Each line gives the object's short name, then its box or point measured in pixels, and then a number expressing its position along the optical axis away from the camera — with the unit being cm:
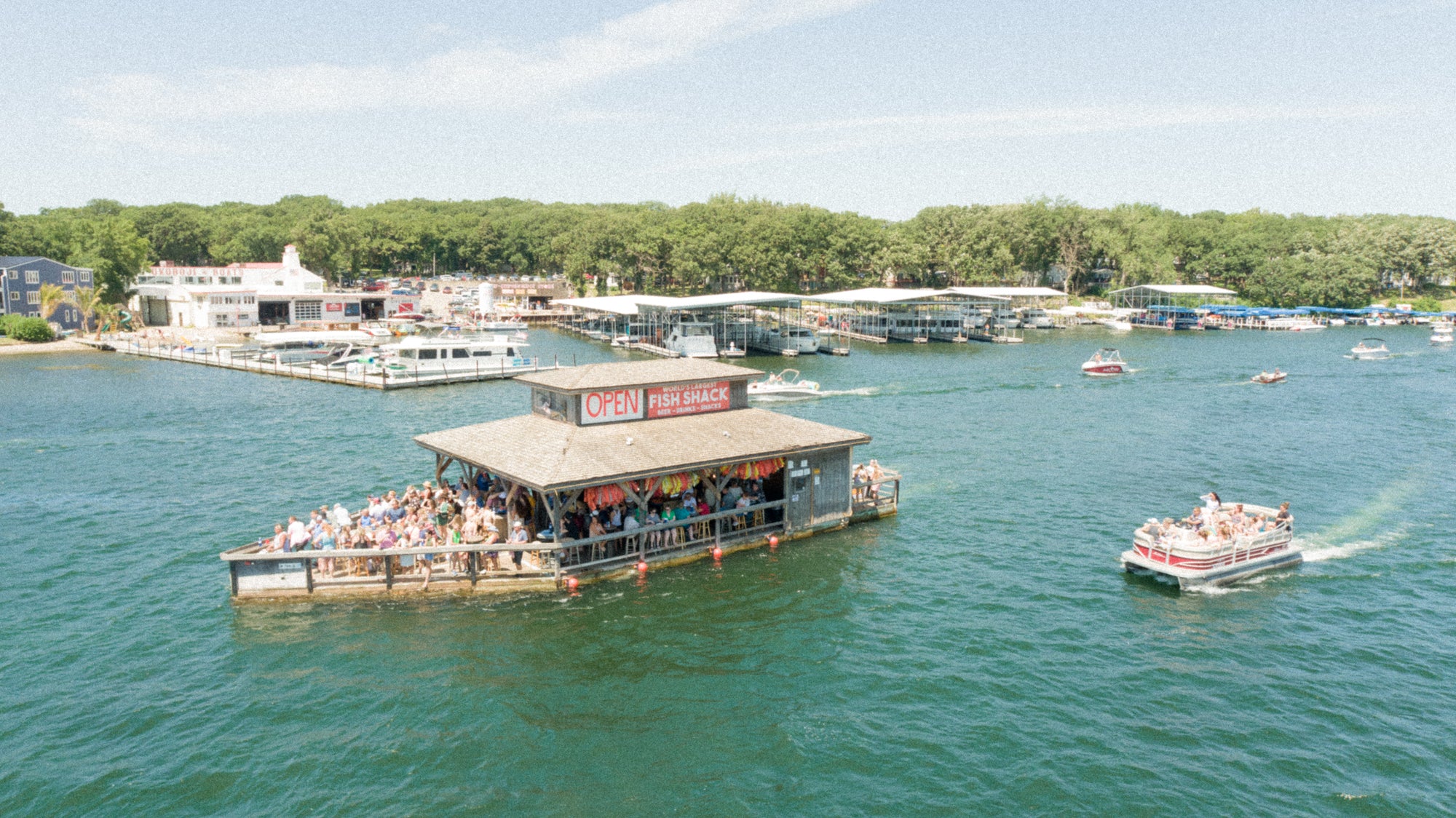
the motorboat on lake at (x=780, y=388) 6762
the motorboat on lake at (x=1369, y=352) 9700
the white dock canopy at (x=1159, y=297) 14050
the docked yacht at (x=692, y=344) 9275
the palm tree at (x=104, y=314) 10438
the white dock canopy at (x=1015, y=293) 12544
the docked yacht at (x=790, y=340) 10056
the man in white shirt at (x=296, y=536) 2779
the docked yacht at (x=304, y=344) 8681
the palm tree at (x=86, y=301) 10419
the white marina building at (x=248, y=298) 11112
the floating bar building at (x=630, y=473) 2759
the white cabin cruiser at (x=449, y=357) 7594
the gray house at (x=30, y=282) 9942
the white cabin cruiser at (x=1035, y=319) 14050
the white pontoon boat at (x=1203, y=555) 2983
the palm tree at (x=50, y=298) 10025
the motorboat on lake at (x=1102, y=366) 8294
